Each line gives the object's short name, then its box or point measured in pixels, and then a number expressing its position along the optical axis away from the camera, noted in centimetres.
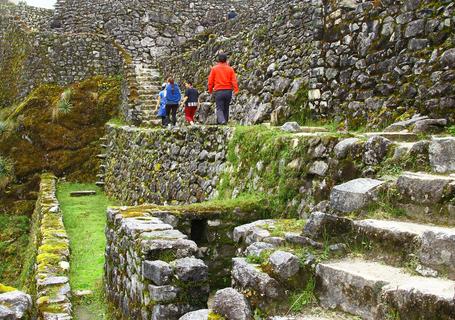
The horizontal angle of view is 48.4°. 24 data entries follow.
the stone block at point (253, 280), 347
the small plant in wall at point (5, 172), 1669
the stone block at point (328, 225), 391
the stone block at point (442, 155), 389
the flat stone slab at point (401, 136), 491
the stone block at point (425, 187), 354
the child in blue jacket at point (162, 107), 1391
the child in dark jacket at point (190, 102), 1310
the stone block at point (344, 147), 508
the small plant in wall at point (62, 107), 1845
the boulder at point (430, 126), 542
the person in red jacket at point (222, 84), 1023
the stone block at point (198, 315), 358
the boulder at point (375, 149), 460
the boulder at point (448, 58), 584
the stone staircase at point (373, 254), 294
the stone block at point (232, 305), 345
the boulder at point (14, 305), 358
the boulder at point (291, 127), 729
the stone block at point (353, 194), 409
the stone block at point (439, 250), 301
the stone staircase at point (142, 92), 1650
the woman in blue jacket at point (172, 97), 1301
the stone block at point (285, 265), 355
